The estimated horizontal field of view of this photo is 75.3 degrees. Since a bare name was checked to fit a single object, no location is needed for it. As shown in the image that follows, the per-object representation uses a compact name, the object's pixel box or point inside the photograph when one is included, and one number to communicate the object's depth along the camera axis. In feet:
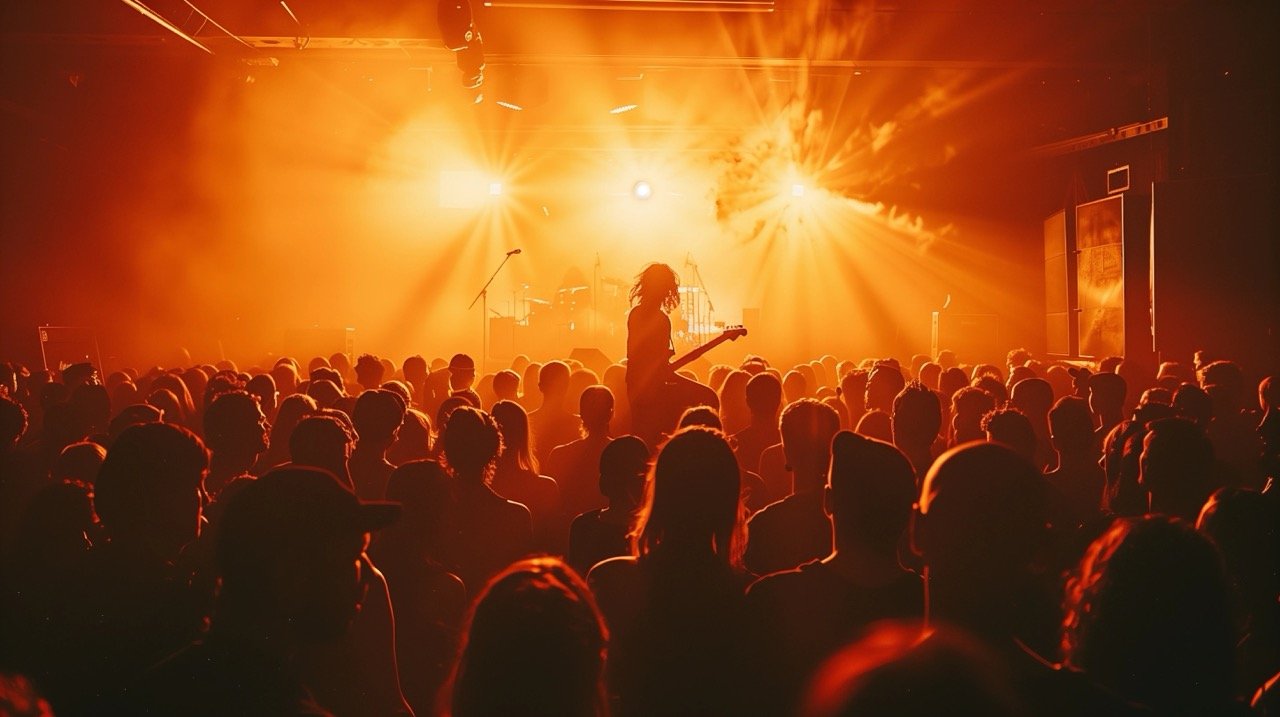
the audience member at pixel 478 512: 10.30
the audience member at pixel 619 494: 10.47
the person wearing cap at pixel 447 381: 21.66
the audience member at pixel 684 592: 6.11
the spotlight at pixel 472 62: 31.42
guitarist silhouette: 17.81
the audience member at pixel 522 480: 13.03
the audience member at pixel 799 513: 9.84
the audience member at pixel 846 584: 6.46
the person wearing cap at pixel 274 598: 4.59
